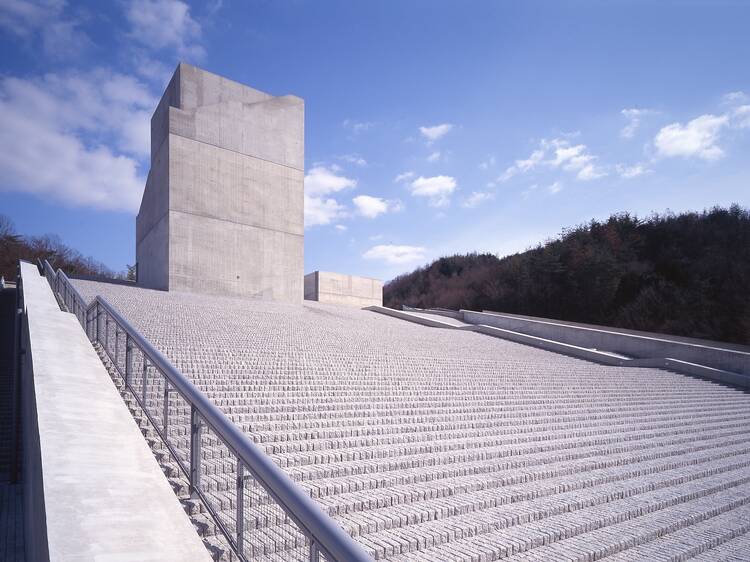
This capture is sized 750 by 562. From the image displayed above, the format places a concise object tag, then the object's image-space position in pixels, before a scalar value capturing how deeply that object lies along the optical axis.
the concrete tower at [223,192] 18.61
